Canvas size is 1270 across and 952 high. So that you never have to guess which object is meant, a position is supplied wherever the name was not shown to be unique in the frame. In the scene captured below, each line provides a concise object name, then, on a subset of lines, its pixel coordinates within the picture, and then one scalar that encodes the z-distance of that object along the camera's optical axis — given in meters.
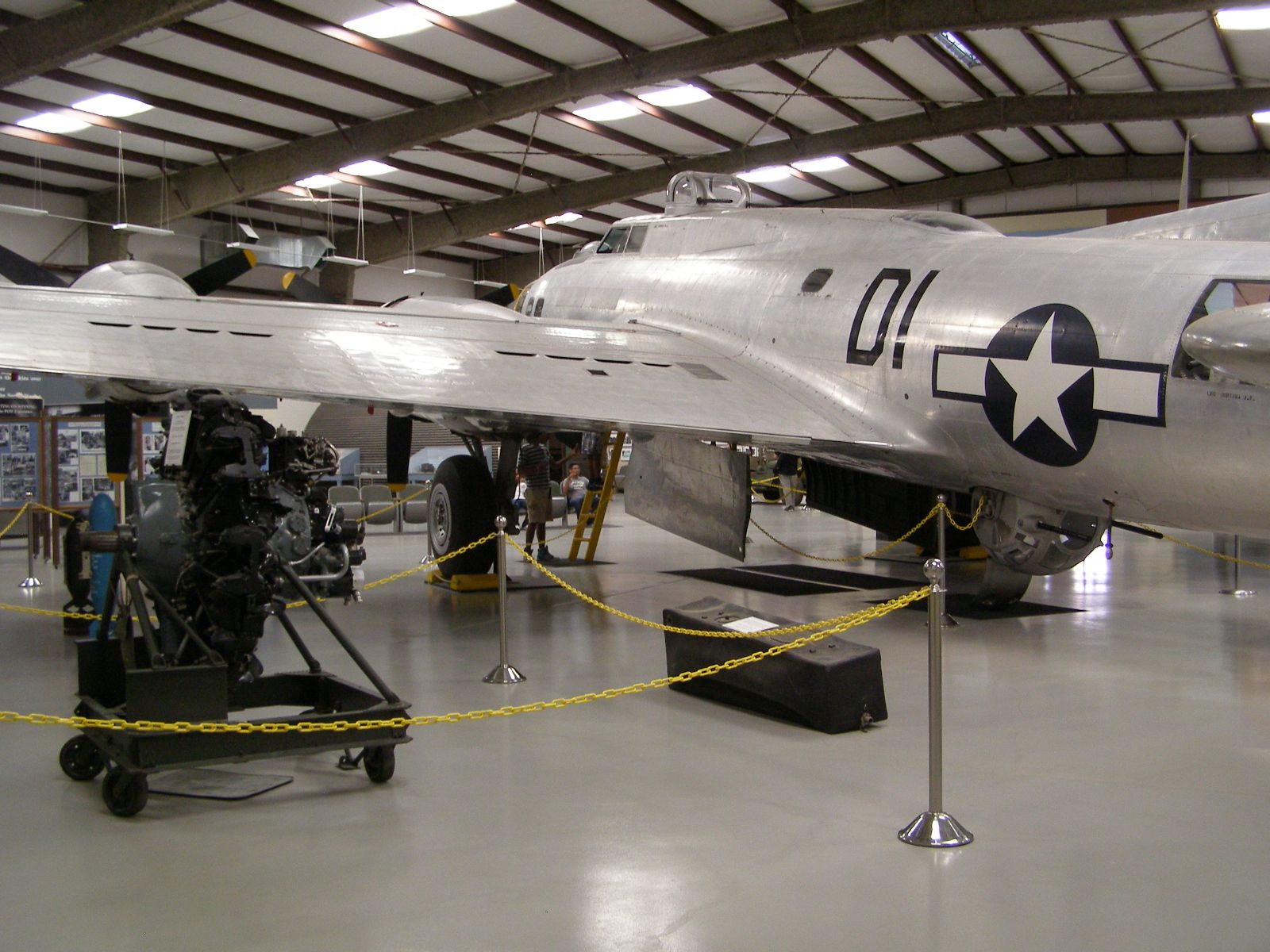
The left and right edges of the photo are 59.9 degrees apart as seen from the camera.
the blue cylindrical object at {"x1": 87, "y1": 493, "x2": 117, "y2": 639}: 9.88
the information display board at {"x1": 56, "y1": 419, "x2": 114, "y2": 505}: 16.58
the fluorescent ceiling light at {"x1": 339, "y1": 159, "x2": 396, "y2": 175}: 25.16
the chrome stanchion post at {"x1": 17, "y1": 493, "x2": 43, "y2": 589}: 13.08
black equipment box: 6.40
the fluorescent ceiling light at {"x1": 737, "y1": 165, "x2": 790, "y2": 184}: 27.73
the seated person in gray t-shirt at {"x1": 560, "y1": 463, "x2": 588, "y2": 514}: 22.61
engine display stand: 5.13
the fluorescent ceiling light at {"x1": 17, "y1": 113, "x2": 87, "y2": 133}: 20.47
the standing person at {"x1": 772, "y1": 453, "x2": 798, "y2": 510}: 16.77
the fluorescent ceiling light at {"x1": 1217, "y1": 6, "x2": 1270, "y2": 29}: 17.14
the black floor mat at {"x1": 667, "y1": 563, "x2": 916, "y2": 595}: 12.59
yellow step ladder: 13.47
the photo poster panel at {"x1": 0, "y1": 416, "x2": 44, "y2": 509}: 16.59
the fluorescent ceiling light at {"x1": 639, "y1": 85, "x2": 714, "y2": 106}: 21.50
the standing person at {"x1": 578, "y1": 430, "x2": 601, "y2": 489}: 15.48
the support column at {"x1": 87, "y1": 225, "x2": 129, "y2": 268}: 25.88
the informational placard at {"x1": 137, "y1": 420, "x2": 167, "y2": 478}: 17.47
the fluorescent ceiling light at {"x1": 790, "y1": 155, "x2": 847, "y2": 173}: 27.29
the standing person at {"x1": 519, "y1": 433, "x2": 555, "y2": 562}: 14.69
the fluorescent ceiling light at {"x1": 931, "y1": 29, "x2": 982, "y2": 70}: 19.39
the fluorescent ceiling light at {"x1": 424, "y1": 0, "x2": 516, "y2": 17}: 16.65
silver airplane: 7.20
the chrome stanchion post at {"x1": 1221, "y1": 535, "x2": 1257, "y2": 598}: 11.66
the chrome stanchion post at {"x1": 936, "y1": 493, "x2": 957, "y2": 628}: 9.19
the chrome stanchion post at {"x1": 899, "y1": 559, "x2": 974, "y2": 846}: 4.69
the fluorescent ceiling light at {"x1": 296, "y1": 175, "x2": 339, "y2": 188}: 25.77
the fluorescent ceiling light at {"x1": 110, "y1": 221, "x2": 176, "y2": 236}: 20.73
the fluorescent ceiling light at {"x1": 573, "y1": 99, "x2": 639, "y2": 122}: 22.22
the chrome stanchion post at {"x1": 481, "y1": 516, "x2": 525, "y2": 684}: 7.65
